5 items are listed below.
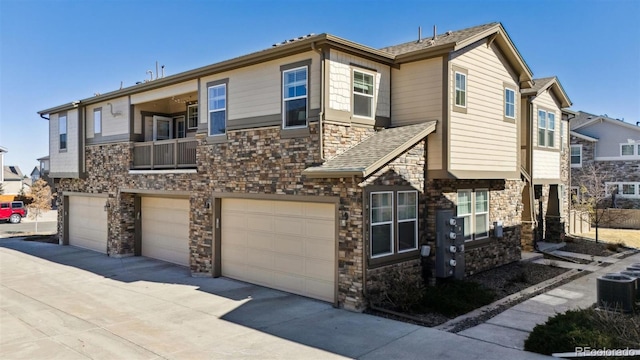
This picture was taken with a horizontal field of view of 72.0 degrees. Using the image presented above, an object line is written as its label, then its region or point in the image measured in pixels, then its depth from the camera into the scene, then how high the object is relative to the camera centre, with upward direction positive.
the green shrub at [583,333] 6.84 -2.44
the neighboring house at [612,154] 30.52 +2.13
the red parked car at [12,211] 34.94 -2.43
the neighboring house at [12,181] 55.12 +0.00
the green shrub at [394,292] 9.92 -2.52
